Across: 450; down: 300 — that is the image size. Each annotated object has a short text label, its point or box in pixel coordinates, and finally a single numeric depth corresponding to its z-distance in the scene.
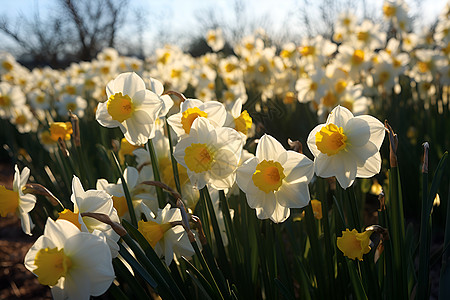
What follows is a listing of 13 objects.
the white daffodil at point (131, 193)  0.55
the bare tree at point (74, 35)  12.70
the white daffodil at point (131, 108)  0.53
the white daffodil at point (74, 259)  0.40
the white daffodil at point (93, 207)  0.45
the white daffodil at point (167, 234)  0.48
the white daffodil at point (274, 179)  0.46
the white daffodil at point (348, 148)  0.46
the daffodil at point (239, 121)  0.54
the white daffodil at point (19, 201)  0.51
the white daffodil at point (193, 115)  0.49
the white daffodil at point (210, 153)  0.47
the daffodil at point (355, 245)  0.46
